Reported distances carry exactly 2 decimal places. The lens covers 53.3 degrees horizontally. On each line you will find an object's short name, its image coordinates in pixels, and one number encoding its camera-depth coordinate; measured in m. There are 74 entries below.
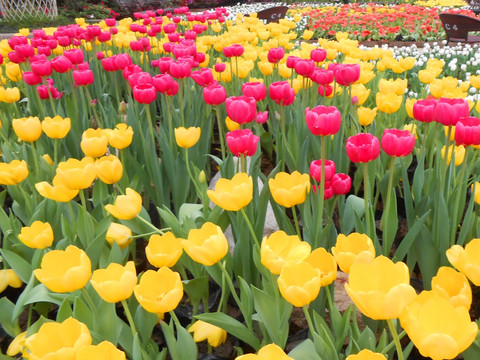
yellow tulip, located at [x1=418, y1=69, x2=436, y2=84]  2.38
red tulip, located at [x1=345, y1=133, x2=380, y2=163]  1.28
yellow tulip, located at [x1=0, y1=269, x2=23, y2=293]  1.60
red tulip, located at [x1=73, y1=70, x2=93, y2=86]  2.45
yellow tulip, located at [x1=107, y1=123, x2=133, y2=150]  1.79
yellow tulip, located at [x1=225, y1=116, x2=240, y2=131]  2.17
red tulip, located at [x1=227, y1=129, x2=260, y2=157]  1.44
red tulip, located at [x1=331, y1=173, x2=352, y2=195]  1.47
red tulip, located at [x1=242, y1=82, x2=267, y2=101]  1.92
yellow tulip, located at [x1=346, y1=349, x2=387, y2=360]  0.77
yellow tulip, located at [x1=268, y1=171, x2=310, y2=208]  1.28
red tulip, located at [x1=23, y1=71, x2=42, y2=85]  2.57
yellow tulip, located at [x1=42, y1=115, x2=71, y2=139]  1.92
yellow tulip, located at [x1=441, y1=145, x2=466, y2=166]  1.73
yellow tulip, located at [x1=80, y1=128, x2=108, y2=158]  1.64
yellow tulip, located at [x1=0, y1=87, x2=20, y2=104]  2.57
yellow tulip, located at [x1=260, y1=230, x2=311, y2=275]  0.98
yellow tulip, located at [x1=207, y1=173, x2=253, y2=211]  1.19
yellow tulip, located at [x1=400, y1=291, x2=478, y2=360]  0.70
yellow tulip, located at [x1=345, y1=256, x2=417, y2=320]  0.75
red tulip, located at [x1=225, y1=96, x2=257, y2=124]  1.62
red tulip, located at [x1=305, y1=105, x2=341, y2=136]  1.30
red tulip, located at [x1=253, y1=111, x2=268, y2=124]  2.23
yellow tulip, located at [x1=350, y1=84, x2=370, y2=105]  2.36
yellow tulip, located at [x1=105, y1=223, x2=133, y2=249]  1.48
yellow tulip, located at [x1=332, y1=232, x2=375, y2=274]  1.00
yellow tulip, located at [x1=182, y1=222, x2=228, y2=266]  1.07
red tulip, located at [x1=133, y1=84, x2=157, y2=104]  1.99
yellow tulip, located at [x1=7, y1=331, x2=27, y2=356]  1.34
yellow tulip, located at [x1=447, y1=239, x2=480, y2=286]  0.92
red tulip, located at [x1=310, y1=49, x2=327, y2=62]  2.56
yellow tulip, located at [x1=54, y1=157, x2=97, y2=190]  1.35
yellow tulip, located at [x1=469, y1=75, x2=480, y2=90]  2.34
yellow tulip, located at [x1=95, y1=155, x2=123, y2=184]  1.50
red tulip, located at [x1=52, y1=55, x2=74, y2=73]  2.53
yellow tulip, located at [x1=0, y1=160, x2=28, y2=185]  1.62
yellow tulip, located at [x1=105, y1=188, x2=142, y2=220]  1.38
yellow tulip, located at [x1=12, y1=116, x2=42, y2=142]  1.88
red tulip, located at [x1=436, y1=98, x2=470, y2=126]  1.38
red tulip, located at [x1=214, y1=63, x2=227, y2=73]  2.64
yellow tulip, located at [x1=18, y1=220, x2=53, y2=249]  1.31
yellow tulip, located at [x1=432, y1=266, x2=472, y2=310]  0.92
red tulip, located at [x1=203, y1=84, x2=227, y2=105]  1.95
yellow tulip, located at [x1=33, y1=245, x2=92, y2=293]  1.01
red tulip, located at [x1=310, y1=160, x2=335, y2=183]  1.45
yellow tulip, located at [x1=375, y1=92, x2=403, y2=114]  2.10
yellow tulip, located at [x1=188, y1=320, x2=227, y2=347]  1.31
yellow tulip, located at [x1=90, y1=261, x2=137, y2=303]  0.97
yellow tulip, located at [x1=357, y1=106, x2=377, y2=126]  2.11
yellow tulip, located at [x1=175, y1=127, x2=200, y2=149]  1.82
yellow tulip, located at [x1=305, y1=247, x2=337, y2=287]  1.04
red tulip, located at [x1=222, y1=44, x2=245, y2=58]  2.64
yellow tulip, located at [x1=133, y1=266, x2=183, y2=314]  0.98
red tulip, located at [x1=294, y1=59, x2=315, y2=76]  2.12
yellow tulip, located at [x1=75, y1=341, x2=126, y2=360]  0.77
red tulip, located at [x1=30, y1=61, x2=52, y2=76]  2.49
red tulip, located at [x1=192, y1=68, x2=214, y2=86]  2.29
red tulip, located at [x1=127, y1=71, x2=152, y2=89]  2.17
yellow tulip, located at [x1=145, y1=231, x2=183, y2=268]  1.15
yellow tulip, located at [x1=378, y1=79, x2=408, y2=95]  2.18
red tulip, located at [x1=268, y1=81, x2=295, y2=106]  1.88
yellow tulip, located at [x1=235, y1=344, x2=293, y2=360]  0.74
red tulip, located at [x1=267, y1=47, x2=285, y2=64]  2.61
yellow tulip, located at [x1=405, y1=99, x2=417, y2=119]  2.06
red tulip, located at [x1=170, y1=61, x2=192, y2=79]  2.28
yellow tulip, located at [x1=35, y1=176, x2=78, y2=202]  1.40
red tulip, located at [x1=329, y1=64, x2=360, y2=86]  1.98
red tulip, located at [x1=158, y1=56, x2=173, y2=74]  2.39
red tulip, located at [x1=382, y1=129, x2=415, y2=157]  1.29
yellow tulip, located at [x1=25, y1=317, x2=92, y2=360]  0.81
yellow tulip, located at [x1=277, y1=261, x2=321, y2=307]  0.88
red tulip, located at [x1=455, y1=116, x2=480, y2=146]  1.31
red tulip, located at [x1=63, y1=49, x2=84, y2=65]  2.76
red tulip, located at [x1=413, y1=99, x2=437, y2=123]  1.57
